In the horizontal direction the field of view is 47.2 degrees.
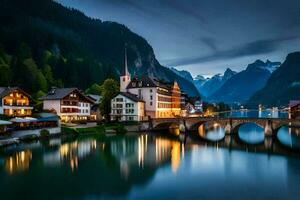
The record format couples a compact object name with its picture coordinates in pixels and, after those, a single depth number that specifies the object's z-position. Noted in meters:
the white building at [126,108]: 107.94
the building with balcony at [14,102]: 81.25
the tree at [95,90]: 145.38
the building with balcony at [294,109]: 125.53
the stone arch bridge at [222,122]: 85.75
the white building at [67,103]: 95.88
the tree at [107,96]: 108.81
